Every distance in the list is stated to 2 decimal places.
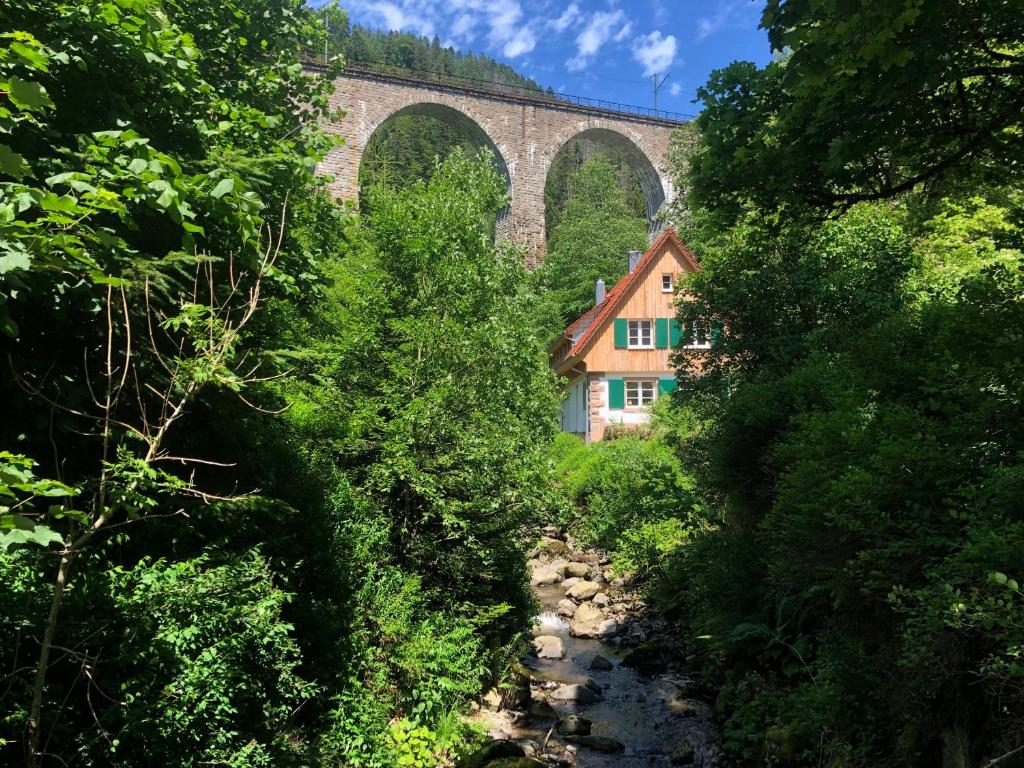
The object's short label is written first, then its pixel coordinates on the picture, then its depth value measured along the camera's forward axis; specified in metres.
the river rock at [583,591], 15.22
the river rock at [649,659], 11.36
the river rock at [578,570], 16.73
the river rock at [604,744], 8.59
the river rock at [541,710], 9.48
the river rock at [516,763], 7.31
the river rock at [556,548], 18.62
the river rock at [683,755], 8.07
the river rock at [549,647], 12.30
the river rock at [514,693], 9.58
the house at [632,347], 27.03
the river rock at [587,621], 13.55
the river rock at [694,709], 9.25
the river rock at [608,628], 13.40
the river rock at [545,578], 16.61
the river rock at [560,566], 17.16
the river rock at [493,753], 7.40
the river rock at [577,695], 10.23
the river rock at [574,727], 9.01
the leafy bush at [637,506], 13.56
